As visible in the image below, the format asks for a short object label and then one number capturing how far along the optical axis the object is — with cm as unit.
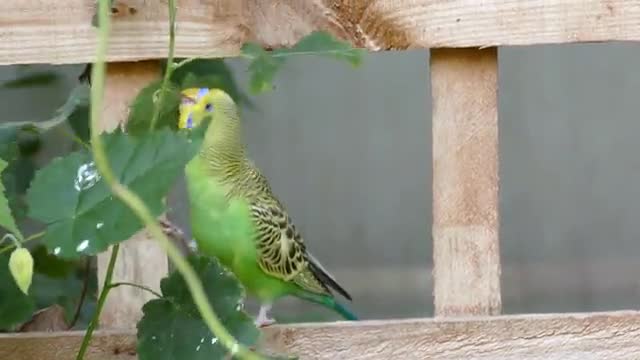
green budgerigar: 461
